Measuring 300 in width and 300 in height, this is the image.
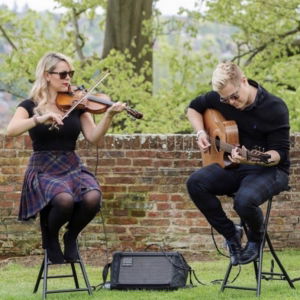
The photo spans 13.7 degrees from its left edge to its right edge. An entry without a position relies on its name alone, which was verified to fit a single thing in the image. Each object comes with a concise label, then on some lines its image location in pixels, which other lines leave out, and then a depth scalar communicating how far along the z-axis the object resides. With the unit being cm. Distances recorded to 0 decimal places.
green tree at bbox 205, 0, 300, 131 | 1989
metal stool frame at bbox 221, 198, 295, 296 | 865
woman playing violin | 888
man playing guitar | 868
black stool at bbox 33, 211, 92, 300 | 877
